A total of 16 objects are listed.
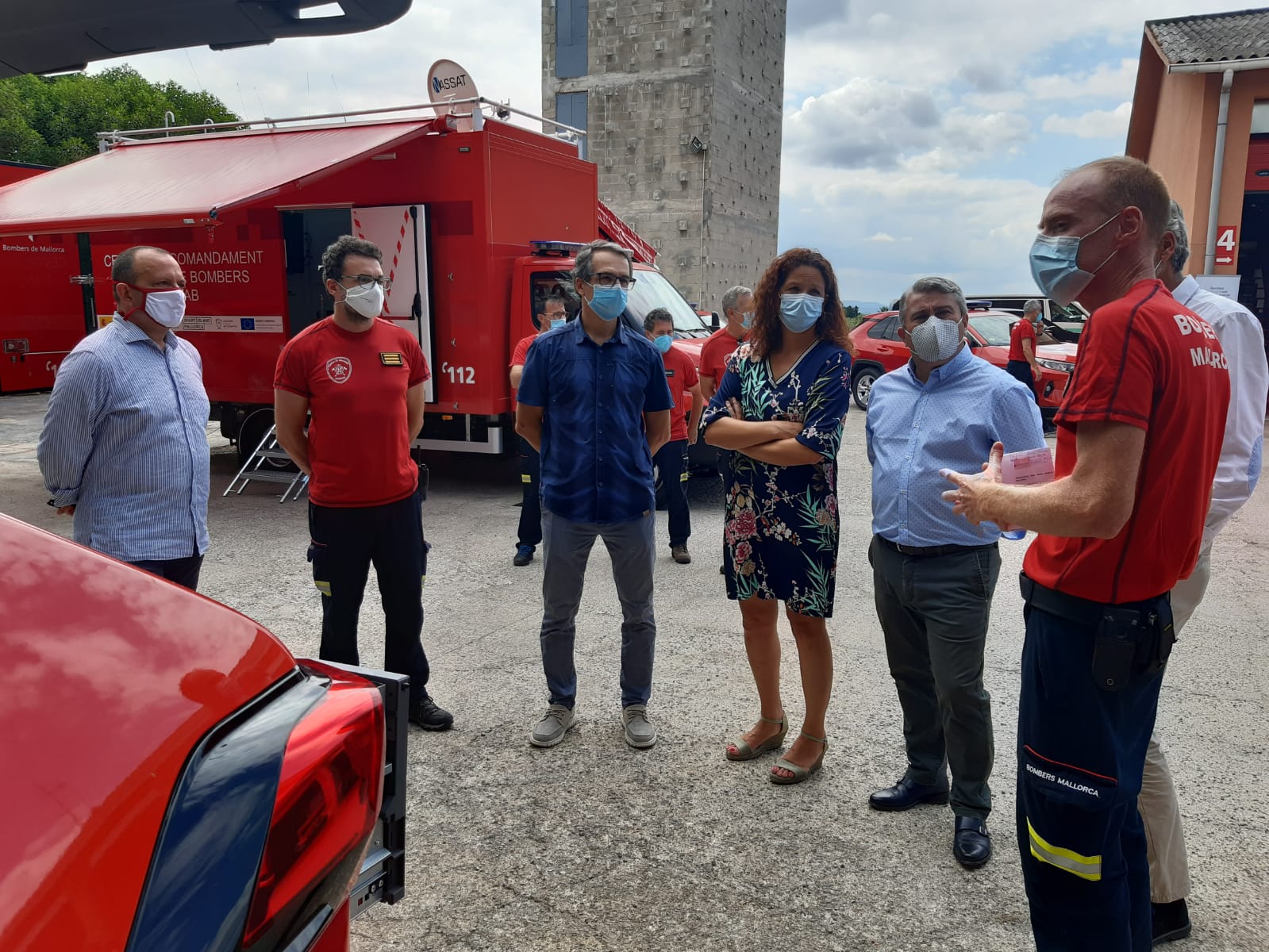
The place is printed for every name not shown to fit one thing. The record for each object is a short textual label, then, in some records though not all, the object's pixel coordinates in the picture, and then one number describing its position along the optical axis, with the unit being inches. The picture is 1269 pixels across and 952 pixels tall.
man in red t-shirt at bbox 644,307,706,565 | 268.4
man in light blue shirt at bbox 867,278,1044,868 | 116.2
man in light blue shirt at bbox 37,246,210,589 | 127.9
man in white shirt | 99.3
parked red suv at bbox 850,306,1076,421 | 492.7
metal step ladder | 353.7
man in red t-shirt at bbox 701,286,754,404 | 283.9
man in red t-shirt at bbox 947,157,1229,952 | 68.7
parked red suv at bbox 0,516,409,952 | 38.8
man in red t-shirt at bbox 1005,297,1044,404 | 467.8
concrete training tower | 1454.2
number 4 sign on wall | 584.1
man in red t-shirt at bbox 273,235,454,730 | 146.1
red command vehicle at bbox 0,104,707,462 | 319.0
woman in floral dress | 131.6
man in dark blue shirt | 147.1
